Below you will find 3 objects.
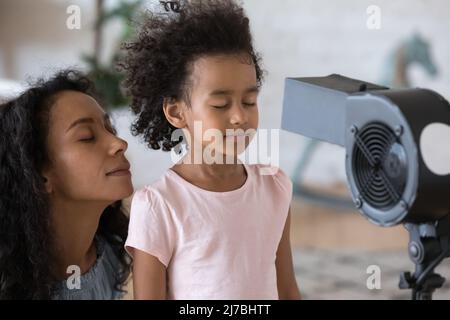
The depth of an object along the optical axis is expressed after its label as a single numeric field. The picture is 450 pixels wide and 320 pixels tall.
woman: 2.49
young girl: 2.33
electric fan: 2.01
